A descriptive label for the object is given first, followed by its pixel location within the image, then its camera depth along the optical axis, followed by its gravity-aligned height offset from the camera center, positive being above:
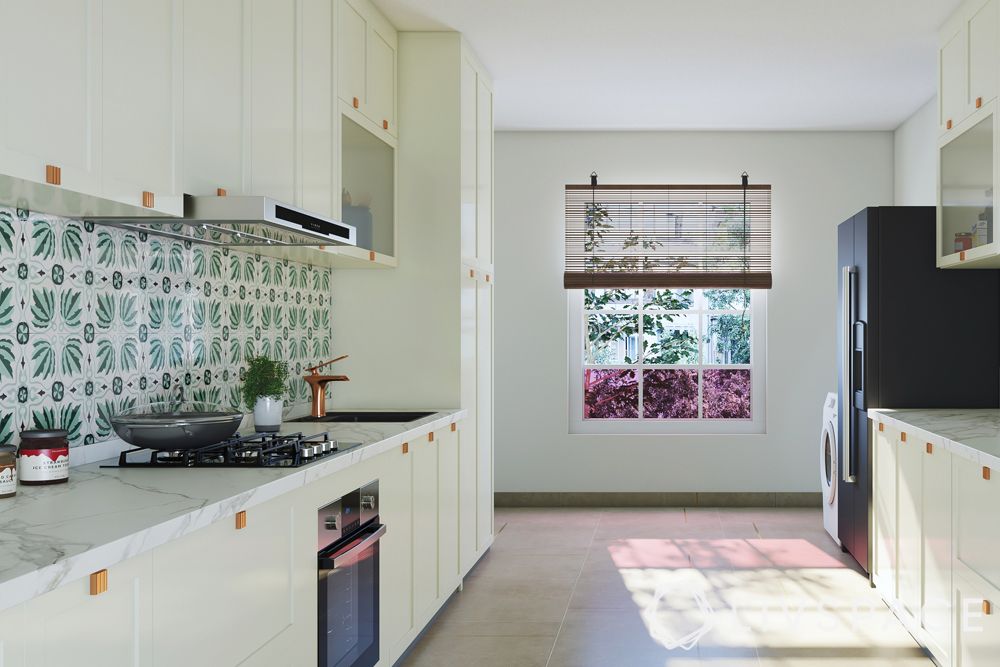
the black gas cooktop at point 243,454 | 2.35 -0.30
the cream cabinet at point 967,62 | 3.59 +1.19
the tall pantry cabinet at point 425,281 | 4.25 +0.29
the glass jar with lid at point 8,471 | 1.87 -0.26
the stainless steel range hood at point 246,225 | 2.33 +0.33
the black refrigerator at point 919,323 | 4.30 +0.10
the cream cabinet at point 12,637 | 1.26 -0.41
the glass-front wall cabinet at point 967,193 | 3.69 +0.64
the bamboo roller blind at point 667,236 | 6.52 +0.77
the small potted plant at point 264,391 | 3.18 -0.17
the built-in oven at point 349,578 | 2.51 -0.69
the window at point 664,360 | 6.67 -0.12
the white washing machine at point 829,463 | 5.20 -0.69
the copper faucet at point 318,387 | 3.74 -0.18
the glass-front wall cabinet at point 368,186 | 3.66 +0.67
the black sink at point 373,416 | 3.90 -0.31
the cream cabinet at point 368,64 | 3.60 +1.19
